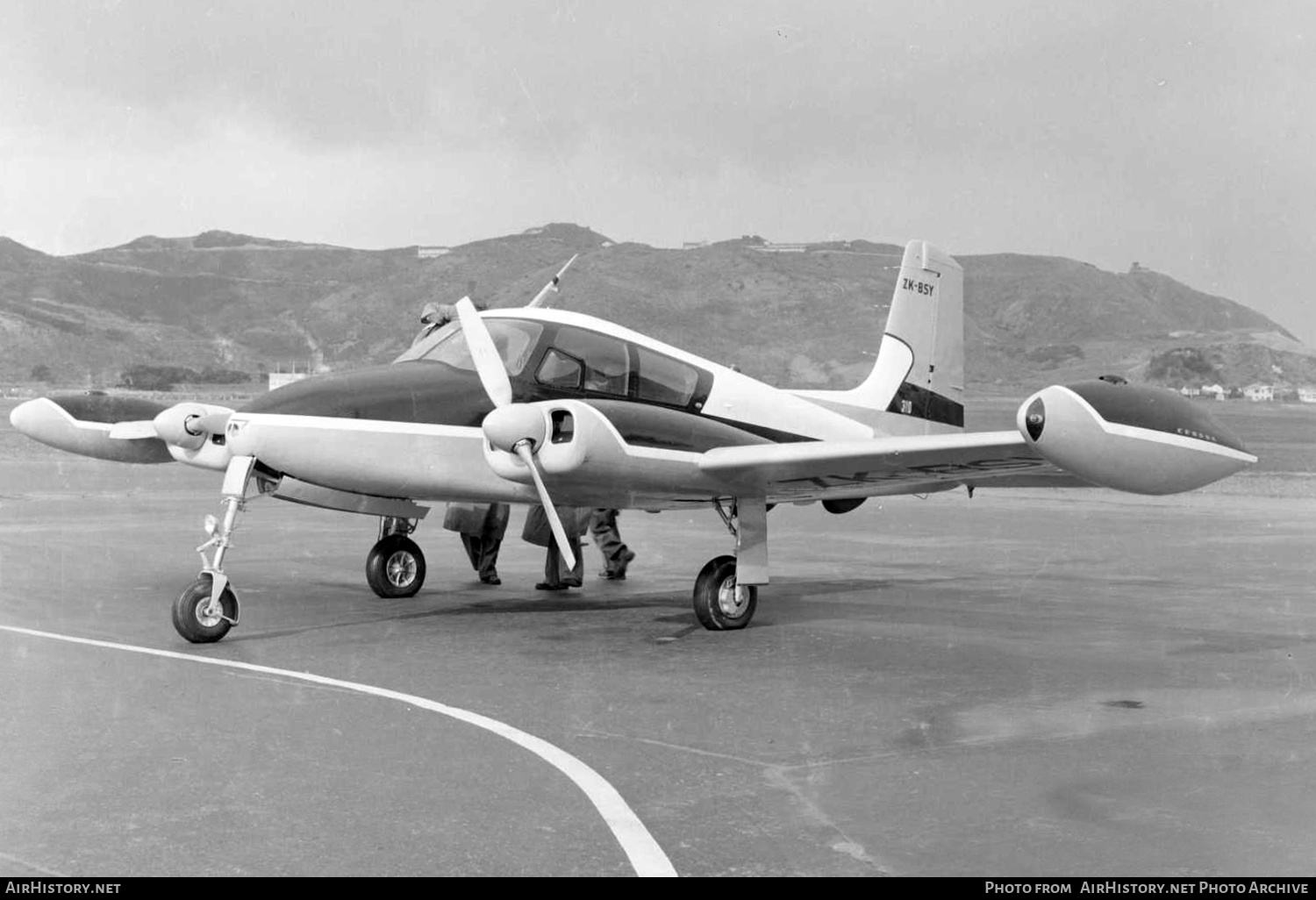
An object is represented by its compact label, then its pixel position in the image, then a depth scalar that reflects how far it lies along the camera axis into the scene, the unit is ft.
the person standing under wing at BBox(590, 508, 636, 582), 48.24
